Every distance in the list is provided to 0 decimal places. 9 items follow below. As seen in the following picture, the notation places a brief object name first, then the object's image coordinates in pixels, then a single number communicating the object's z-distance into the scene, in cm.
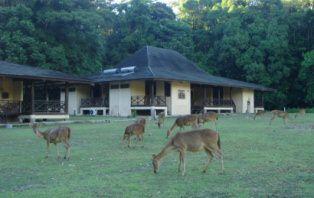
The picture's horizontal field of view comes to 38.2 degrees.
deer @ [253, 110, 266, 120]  3267
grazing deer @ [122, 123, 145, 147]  1516
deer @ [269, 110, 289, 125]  2491
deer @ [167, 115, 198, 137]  1920
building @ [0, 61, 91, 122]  2859
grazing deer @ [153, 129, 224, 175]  984
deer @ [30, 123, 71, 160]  1247
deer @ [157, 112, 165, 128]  2288
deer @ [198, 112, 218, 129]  2202
